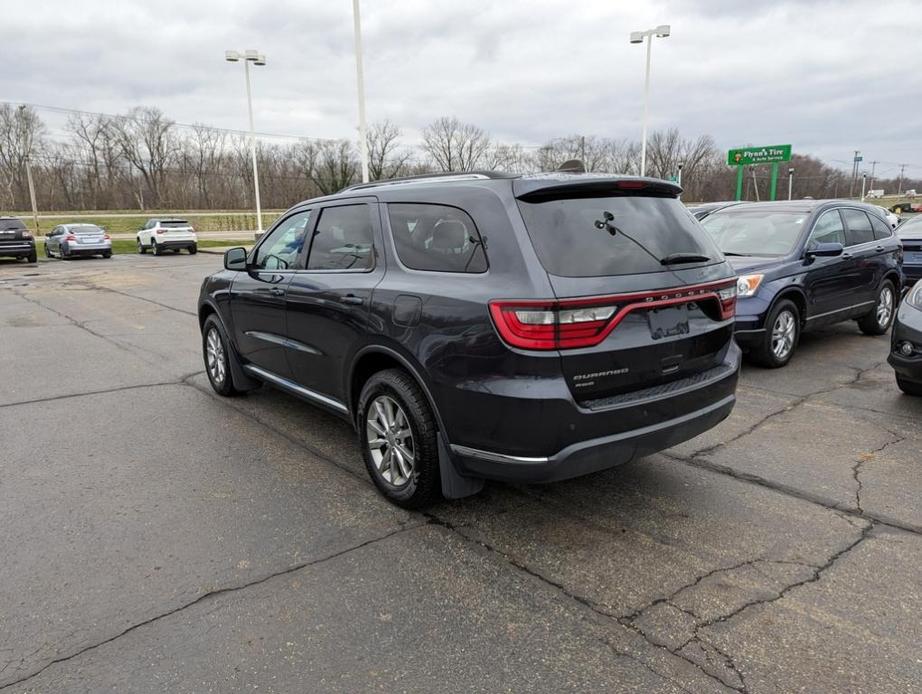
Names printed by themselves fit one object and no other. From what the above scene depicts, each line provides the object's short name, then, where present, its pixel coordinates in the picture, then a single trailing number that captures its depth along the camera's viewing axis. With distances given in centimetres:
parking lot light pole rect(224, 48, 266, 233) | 3077
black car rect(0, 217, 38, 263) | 2420
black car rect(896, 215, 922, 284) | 1078
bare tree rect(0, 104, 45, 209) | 7100
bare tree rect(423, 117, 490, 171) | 8600
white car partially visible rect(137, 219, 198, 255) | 2972
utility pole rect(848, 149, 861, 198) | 8536
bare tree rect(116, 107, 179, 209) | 8112
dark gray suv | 293
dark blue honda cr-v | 670
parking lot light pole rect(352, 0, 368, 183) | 1909
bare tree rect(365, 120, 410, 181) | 7361
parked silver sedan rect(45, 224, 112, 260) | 2703
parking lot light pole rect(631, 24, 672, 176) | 2812
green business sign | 5472
